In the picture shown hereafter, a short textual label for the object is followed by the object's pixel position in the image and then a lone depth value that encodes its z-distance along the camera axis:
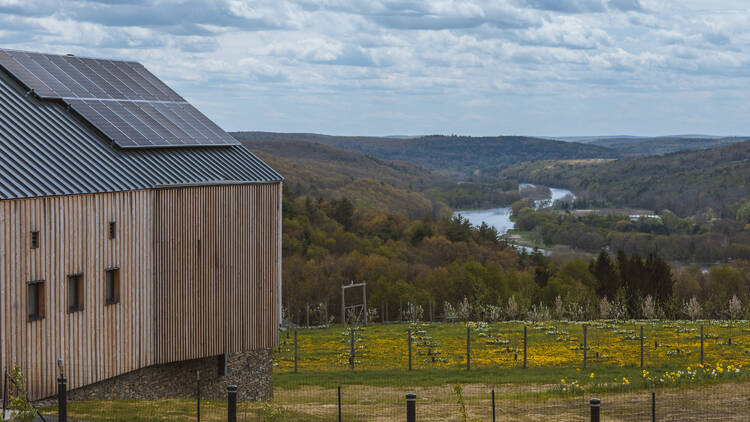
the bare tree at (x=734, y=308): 67.94
